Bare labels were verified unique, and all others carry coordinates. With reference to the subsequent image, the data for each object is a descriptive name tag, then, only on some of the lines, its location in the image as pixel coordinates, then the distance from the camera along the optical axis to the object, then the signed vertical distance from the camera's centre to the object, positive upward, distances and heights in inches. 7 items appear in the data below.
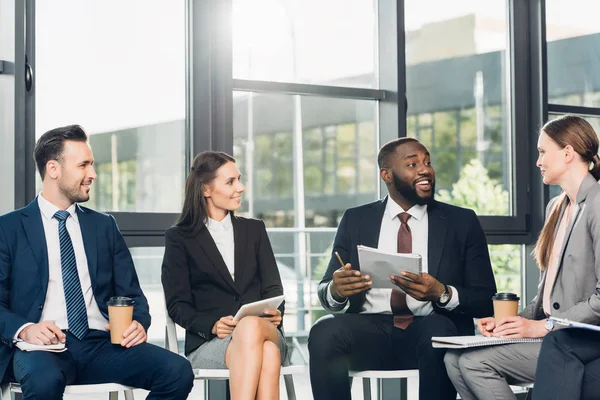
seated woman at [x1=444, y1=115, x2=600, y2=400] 106.3 -7.1
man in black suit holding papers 115.7 -10.2
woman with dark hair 109.7 -8.9
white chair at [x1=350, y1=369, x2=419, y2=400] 115.6 -21.7
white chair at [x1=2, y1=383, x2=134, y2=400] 102.7 -20.7
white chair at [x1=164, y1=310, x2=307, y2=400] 111.7 -20.4
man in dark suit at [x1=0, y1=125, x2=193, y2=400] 104.1 -8.8
